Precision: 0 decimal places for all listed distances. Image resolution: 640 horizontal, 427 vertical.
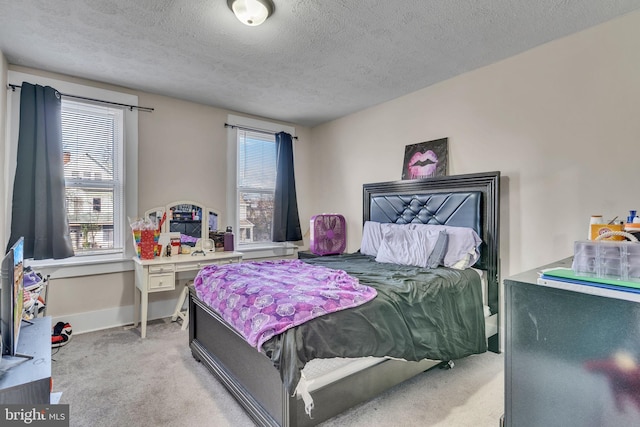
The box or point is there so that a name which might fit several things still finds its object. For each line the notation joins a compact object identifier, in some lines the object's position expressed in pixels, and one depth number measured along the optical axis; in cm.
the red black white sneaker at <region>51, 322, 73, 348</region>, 276
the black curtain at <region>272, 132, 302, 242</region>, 440
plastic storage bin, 114
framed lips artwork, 320
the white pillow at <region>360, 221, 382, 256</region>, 347
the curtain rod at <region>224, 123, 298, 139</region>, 405
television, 107
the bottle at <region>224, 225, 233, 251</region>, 380
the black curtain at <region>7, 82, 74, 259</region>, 278
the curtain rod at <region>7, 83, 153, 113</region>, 278
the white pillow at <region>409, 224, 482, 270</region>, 270
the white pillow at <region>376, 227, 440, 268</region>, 279
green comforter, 147
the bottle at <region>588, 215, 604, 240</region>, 193
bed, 160
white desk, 299
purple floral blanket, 157
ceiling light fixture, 194
